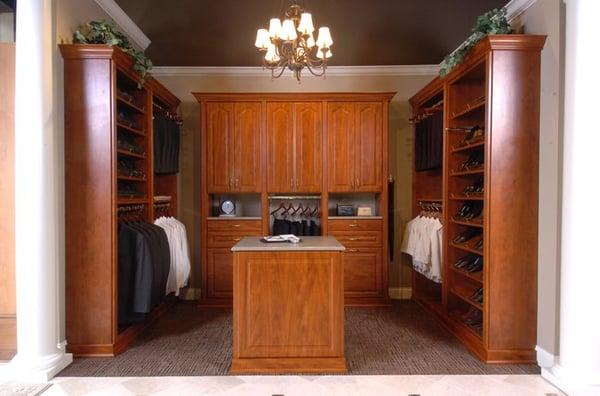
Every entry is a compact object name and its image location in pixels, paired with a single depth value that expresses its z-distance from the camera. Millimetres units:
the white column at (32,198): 2889
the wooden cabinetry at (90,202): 3252
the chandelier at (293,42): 2855
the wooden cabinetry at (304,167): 4816
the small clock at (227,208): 5094
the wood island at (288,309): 2955
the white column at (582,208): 2701
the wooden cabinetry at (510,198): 3104
